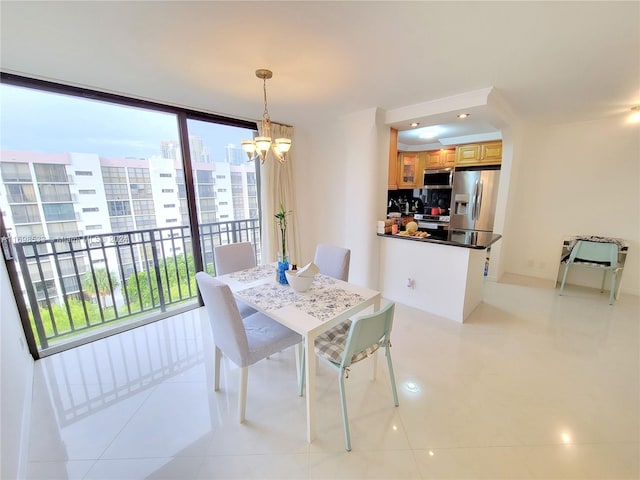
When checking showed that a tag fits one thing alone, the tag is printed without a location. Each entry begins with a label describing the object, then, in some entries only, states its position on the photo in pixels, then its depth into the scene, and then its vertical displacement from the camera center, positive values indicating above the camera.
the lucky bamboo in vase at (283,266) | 2.01 -0.58
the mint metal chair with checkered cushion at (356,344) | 1.35 -0.94
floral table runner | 1.60 -0.72
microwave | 4.49 +0.23
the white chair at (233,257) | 2.41 -0.62
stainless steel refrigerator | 3.93 -0.14
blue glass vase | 2.01 -0.59
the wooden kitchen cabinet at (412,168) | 4.92 +0.45
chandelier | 1.78 +0.36
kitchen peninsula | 2.69 -0.93
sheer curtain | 3.36 +0.00
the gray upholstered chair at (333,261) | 2.31 -0.63
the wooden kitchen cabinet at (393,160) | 3.11 +0.39
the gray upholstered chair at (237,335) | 1.45 -0.94
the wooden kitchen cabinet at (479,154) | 3.95 +0.59
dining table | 1.42 -0.72
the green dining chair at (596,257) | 3.11 -0.86
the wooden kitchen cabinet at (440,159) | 4.63 +0.60
